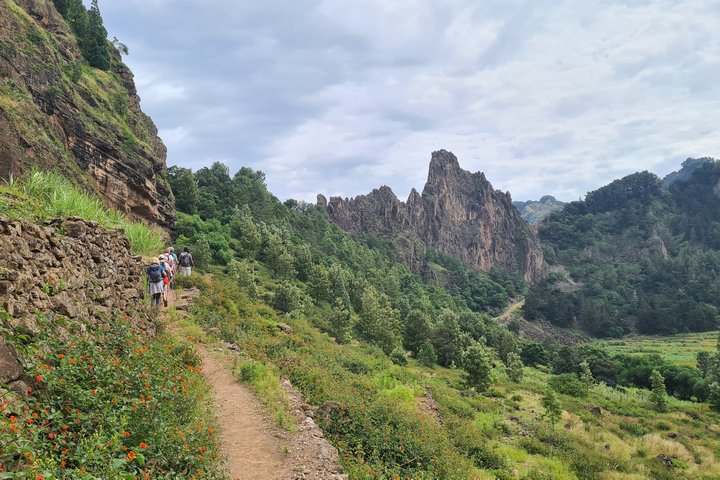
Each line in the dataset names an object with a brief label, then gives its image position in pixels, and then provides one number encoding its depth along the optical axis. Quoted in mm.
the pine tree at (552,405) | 23672
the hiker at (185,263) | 21834
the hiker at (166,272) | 15459
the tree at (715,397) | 39484
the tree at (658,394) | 38219
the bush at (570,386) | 41097
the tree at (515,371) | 46062
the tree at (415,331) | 51844
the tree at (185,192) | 64375
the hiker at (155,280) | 14008
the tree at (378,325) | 44250
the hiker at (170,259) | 17203
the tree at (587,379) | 47038
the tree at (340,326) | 37406
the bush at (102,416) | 4699
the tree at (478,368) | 31819
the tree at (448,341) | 51331
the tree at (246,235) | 54344
